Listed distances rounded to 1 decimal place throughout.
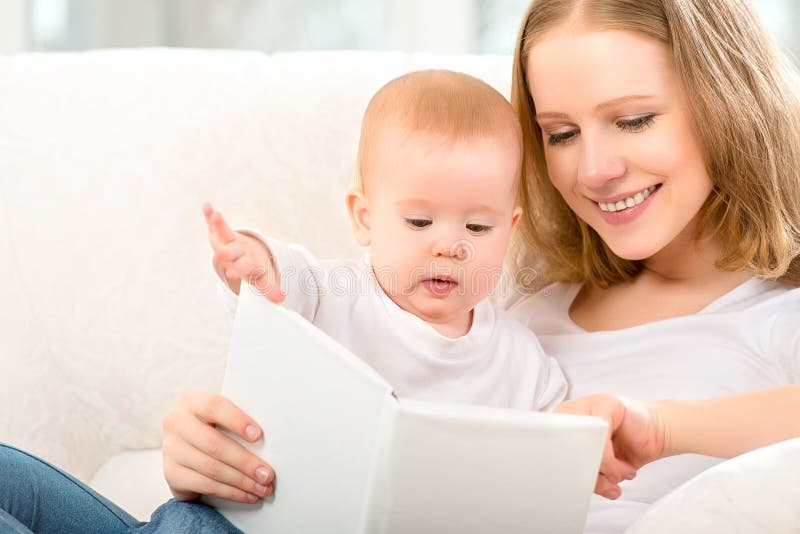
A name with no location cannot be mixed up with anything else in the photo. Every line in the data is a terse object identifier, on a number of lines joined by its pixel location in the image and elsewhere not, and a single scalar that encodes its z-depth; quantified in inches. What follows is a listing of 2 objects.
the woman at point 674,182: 68.9
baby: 67.3
